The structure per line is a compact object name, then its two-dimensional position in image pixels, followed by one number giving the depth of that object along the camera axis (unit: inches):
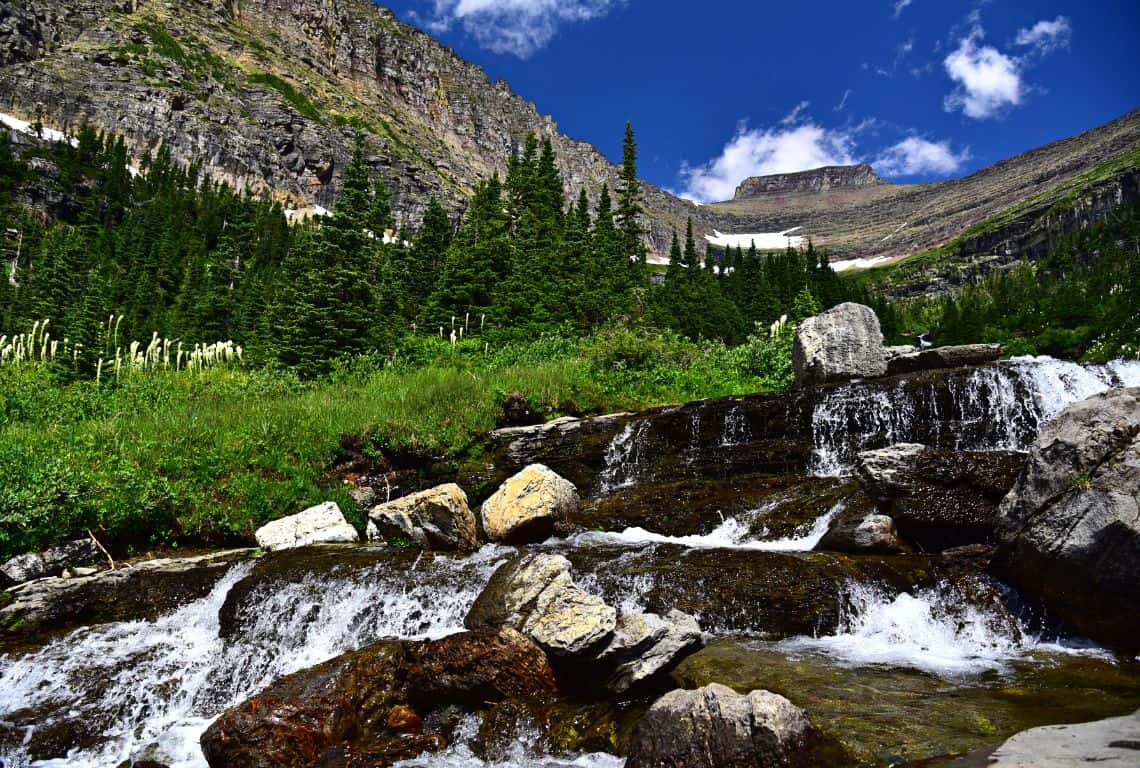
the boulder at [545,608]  239.0
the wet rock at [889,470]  379.6
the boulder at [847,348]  711.1
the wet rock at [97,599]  323.0
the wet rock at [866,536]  353.7
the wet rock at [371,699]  216.7
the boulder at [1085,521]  254.4
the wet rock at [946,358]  730.2
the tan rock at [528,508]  447.8
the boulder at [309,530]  446.9
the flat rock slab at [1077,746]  149.4
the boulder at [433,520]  424.5
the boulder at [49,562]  374.9
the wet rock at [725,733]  174.4
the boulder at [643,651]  231.5
